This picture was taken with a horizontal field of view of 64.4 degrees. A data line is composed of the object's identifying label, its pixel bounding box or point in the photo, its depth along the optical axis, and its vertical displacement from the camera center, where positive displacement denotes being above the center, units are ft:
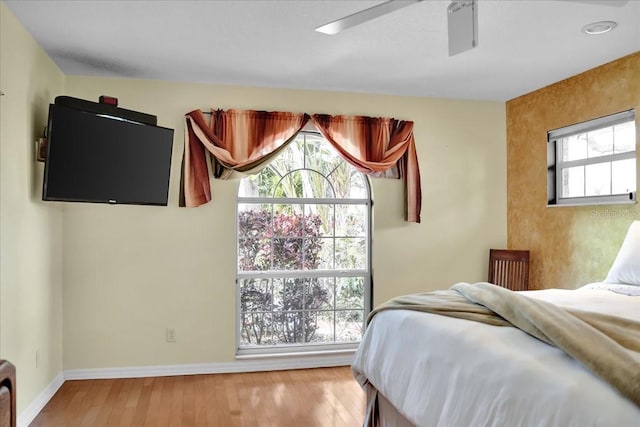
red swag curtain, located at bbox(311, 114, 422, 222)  14.28 +1.93
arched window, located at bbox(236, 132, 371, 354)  14.33 -1.15
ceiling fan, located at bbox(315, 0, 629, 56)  6.80 +2.72
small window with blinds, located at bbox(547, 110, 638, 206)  11.76 +1.29
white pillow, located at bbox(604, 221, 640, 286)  10.25 -1.00
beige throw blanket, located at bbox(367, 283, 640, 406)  4.78 -1.36
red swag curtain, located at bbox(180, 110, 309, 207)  13.37 +1.88
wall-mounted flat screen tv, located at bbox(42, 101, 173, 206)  9.93 +1.10
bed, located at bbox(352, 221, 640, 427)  4.71 -1.80
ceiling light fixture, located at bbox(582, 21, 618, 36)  9.70 +3.62
